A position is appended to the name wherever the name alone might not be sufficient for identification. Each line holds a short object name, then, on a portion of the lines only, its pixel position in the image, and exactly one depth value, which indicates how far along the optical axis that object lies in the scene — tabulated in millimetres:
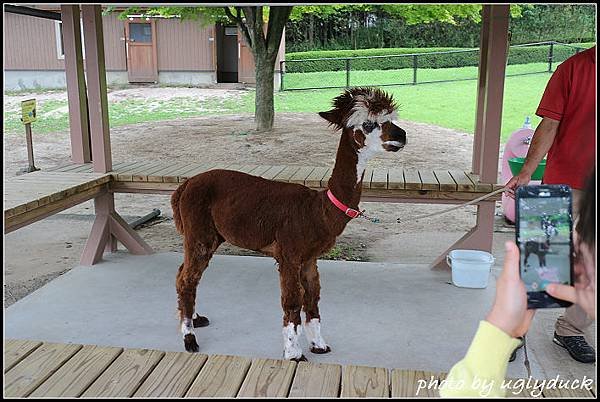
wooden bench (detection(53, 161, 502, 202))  4715
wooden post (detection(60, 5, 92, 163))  5084
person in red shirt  2975
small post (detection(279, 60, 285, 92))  19734
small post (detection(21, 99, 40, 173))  7828
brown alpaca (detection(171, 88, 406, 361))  3090
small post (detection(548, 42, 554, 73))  20191
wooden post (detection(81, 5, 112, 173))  4980
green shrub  20859
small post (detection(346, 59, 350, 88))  18947
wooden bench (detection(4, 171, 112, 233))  4023
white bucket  4555
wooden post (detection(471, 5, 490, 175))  4934
